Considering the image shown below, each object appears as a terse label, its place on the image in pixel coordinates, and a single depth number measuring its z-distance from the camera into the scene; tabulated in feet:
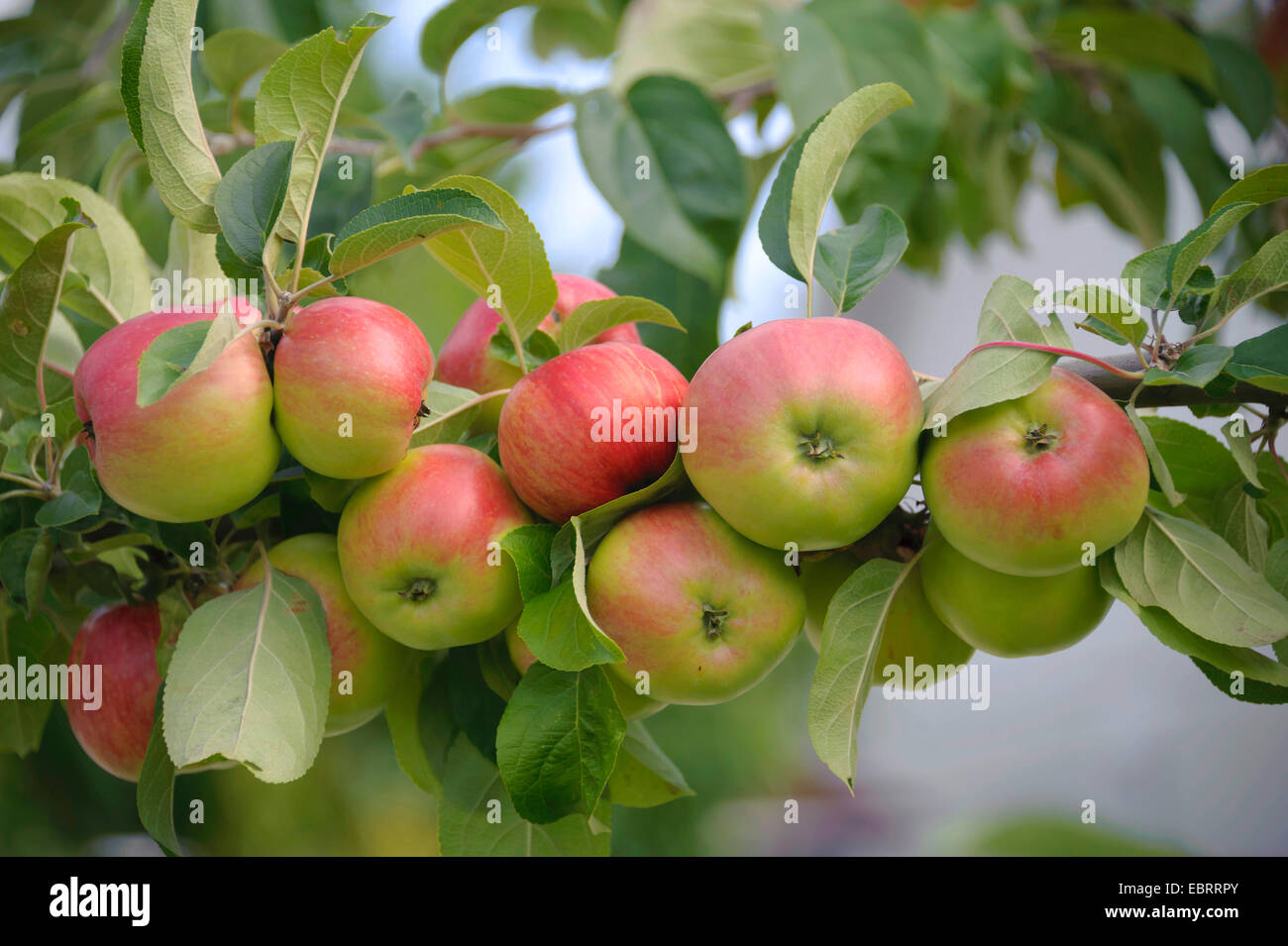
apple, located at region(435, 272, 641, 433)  5.20
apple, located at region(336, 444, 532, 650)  4.98
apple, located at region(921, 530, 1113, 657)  4.96
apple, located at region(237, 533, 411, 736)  5.08
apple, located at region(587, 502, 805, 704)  4.95
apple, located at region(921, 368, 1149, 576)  4.88
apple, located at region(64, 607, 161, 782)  5.16
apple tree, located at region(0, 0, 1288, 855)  4.91
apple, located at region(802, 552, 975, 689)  5.08
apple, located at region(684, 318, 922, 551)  4.89
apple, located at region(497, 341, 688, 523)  4.97
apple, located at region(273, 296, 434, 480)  4.93
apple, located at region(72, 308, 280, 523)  4.91
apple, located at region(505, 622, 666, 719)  5.04
